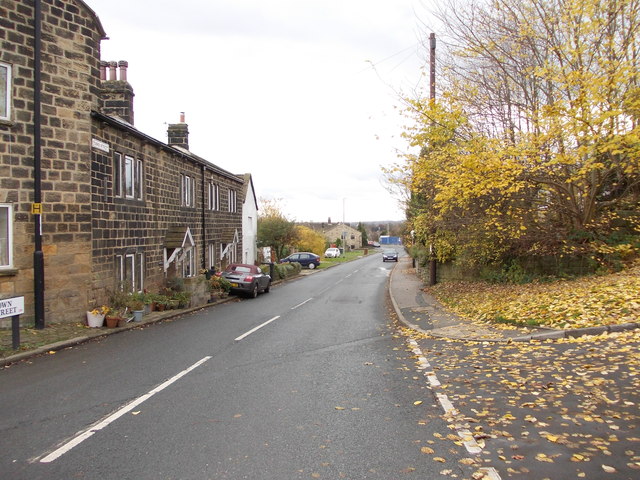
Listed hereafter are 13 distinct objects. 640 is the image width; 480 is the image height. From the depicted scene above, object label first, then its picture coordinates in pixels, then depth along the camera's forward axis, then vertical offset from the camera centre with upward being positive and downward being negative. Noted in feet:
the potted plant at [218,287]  65.16 -6.66
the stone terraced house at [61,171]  34.88 +5.92
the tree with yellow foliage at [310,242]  185.98 -1.41
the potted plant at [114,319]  39.55 -6.46
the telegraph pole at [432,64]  54.03 +19.80
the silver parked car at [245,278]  70.13 -5.83
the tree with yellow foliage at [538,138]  35.09 +7.79
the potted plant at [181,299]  53.36 -6.59
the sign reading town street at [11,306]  26.91 -3.64
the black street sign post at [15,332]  28.37 -5.31
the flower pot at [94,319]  38.63 -6.30
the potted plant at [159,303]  50.24 -6.53
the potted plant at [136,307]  43.04 -6.07
